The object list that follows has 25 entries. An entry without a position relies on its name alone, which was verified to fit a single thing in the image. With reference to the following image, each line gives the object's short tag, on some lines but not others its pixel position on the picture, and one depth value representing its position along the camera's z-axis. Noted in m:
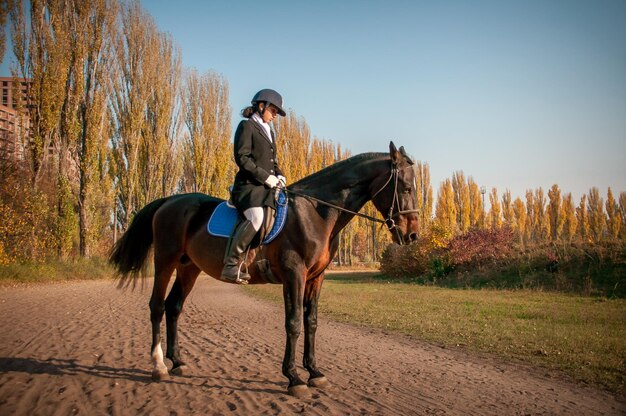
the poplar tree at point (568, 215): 52.56
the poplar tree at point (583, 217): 49.75
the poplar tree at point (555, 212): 53.53
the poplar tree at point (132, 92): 28.52
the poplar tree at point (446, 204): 53.75
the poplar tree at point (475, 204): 56.25
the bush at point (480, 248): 21.23
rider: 4.84
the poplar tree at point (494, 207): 60.02
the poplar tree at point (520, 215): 57.79
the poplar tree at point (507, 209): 59.12
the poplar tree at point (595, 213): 48.03
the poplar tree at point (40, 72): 22.05
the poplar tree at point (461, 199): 55.41
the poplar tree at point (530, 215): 57.35
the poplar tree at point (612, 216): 43.50
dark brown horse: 4.72
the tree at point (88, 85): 24.22
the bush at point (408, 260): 24.86
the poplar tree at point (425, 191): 54.88
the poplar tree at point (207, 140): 34.94
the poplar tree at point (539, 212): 56.22
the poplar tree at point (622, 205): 45.07
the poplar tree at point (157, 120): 30.08
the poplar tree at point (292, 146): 42.75
